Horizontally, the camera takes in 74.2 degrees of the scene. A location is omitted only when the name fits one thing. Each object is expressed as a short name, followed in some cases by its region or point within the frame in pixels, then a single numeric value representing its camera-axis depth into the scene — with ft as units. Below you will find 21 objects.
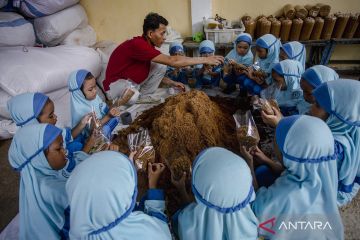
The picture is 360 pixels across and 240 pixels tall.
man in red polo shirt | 7.89
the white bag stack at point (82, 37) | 10.47
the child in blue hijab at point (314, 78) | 5.40
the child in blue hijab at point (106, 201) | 2.67
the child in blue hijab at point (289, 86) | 6.59
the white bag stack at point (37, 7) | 9.12
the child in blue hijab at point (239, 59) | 8.59
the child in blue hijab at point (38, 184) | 3.76
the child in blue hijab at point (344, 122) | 3.94
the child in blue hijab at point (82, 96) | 5.95
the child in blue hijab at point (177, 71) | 9.91
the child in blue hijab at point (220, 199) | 2.81
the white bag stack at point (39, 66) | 7.40
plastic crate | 10.72
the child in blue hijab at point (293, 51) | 7.94
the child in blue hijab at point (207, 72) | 9.25
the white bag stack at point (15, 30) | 8.30
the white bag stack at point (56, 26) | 9.57
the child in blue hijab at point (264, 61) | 7.95
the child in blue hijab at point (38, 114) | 5.15
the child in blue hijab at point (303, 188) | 3.22
